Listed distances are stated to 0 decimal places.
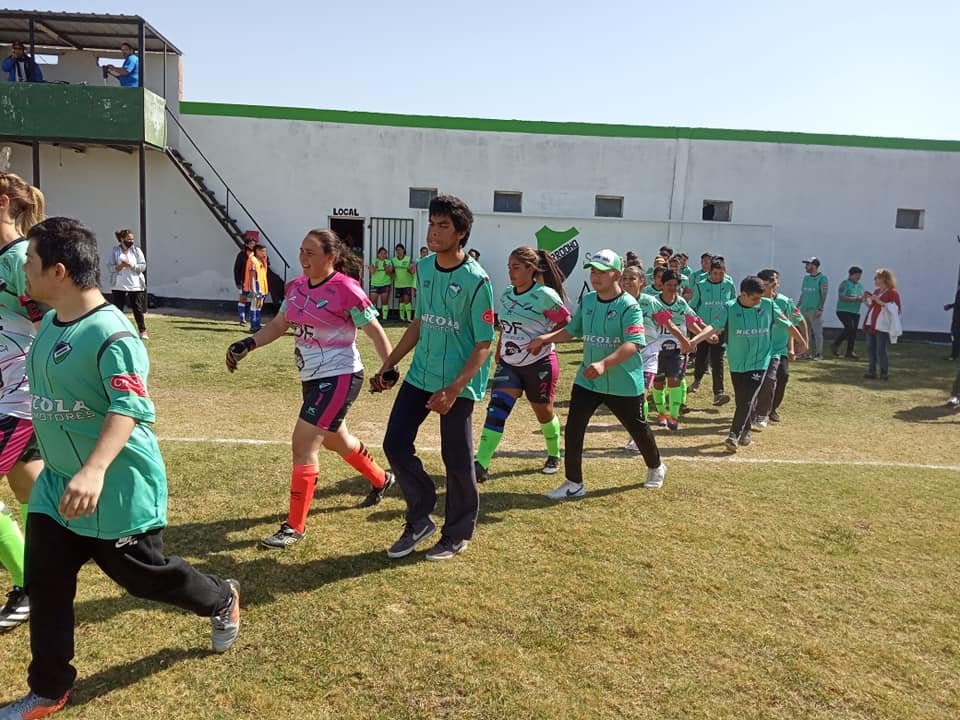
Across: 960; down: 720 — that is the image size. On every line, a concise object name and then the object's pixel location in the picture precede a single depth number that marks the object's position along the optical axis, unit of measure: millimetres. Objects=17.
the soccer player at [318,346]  4449
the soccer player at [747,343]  7793
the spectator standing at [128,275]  12547
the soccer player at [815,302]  15625
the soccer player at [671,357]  8500
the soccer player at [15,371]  3445
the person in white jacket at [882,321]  12539
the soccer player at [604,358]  5512
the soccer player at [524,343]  6012
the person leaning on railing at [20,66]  17547
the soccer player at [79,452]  2551
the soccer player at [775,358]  8477
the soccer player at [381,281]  18391
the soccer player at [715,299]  10578
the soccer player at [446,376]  4109
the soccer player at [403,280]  18531
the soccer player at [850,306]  15609
